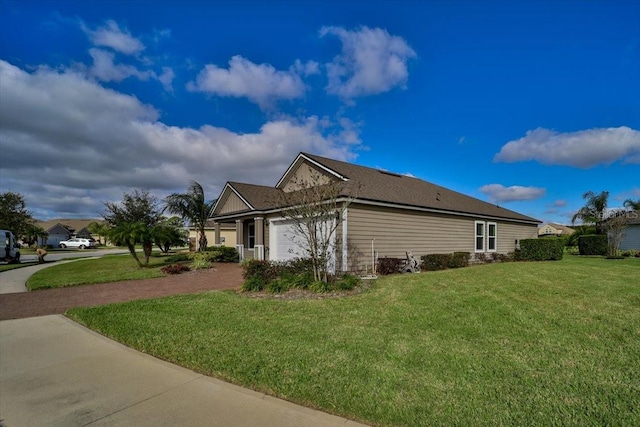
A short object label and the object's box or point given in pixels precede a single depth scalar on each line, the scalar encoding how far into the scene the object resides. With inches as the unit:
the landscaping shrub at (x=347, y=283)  354.3
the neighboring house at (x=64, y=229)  2674.7
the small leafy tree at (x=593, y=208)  1314.0
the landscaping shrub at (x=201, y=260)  641.0
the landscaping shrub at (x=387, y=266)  493.7
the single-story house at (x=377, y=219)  502.0
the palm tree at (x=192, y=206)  1051.9
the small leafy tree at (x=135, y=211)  1159.0
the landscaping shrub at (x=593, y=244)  941.8
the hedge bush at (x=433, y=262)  558.3
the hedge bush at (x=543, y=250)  722.2
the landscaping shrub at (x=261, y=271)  404.8
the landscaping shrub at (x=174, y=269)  589.1
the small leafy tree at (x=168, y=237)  675.4
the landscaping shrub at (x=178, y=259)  816.6
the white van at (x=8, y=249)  894.4
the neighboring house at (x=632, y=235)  1138.0
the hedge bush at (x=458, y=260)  585.9
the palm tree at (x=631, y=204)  1393.9
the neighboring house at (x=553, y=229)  3132.4
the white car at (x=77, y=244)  2071.9
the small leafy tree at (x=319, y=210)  394.3
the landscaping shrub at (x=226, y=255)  796.0
